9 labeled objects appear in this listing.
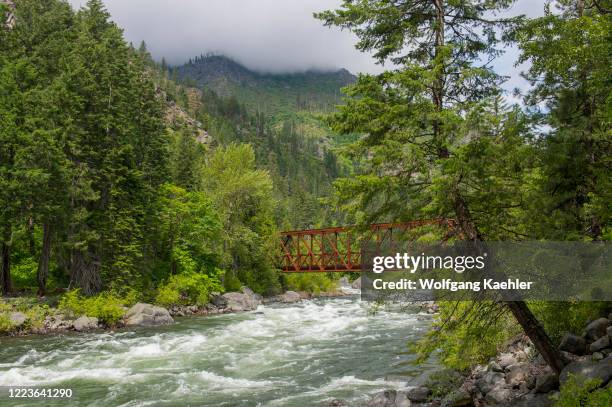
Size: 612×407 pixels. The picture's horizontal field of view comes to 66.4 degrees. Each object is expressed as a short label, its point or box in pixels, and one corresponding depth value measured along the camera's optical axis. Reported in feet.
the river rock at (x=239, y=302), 107.45
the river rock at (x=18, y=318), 68.48
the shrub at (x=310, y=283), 154.36
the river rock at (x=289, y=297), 135.26
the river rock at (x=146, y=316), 79.41
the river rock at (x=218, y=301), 106.83
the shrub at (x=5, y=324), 66.41
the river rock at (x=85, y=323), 73.46
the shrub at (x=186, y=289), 97.55
